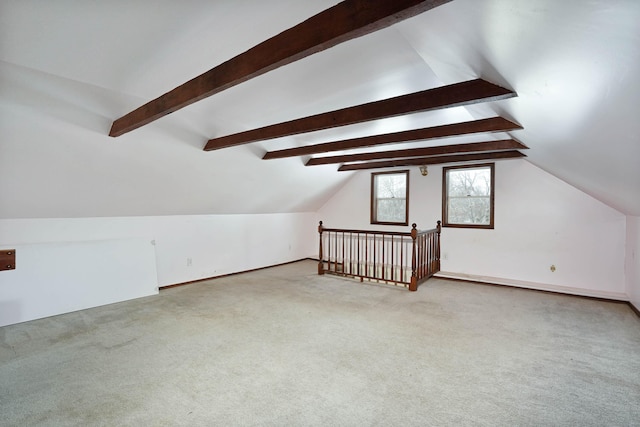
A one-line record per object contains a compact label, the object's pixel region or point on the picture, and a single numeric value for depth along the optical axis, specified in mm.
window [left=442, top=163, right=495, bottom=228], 5473
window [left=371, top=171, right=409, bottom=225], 6480
